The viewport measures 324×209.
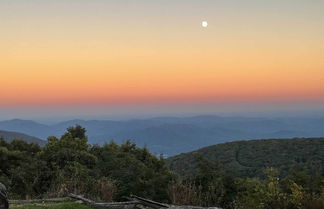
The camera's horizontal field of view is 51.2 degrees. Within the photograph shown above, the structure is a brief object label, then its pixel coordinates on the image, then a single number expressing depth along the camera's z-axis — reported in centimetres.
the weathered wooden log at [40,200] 1395
